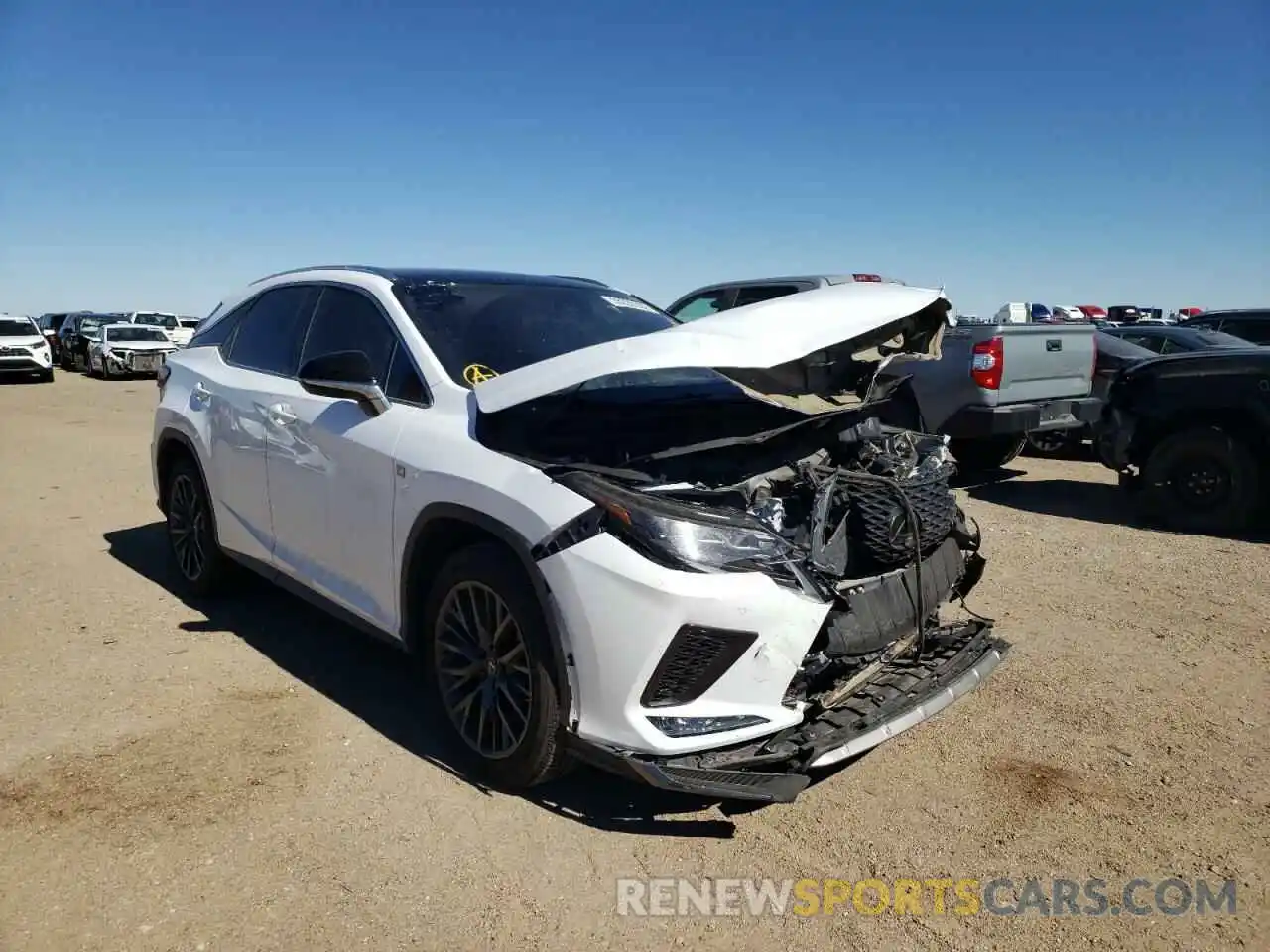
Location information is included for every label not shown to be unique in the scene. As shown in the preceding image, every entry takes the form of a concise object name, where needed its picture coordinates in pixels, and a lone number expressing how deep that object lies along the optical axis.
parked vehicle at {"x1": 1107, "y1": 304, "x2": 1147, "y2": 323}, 27.99
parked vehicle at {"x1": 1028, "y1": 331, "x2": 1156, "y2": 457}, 9.81
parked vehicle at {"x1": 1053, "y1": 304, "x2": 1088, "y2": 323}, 20.31
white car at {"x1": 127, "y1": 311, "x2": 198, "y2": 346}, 30.31
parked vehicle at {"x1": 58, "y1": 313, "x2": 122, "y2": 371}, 29.42
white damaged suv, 2.81
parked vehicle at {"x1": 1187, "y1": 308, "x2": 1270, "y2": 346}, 13.86
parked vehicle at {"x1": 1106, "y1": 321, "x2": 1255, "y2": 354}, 11.87
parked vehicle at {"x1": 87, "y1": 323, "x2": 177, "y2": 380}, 26.05
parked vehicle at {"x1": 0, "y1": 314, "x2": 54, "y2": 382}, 24.50
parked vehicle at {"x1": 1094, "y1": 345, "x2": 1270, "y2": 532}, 6.89
